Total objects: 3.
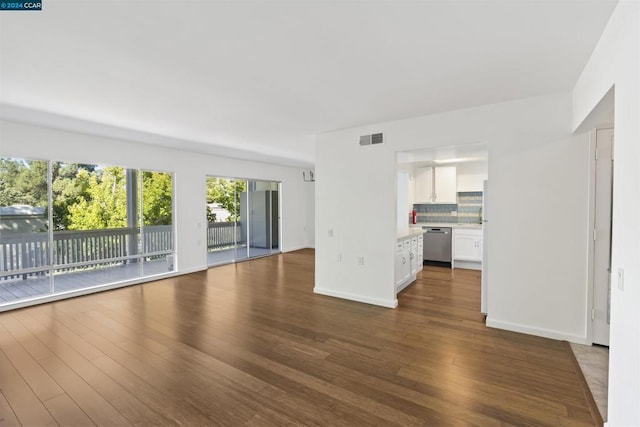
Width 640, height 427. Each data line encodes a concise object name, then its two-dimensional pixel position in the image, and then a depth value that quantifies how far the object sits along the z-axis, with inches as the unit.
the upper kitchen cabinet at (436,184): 277.8
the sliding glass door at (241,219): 293.0
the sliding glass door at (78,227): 170.7
